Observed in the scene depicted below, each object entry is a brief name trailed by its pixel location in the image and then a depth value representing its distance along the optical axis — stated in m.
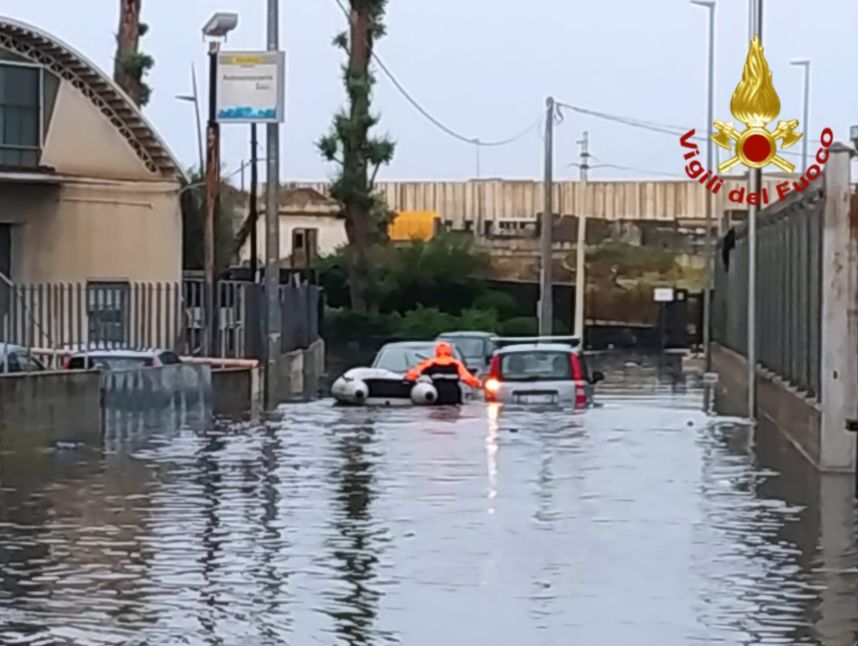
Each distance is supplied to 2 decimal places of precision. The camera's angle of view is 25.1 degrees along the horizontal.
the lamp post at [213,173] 37.78
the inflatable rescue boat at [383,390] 32.59
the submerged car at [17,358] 25.24
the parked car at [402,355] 35.38
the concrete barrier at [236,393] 32.34
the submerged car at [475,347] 41.26
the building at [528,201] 88.31
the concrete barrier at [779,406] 21.39
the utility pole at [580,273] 65.06
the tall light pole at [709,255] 55.62
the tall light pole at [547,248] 59.69
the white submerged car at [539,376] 29.88
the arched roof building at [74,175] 43.19
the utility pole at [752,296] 28.95
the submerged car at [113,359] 29.19
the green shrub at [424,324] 67.35
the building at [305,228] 78.88
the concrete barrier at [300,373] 40.22
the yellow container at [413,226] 85.69
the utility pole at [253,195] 45.00
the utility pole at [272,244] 37.84
